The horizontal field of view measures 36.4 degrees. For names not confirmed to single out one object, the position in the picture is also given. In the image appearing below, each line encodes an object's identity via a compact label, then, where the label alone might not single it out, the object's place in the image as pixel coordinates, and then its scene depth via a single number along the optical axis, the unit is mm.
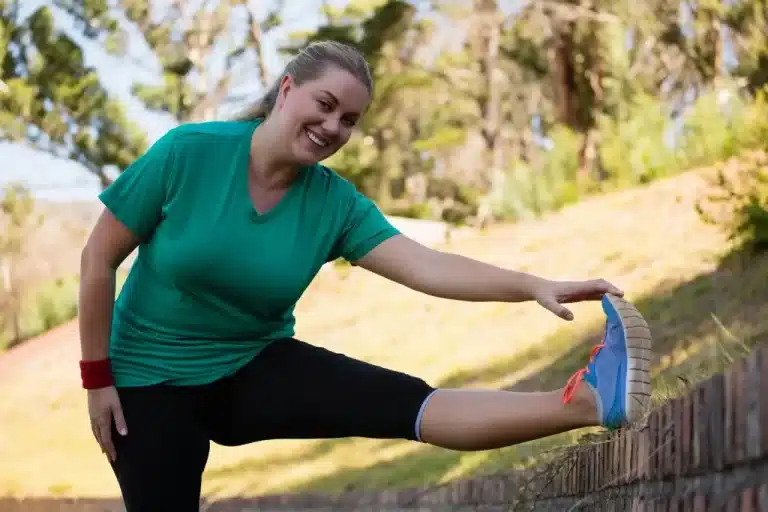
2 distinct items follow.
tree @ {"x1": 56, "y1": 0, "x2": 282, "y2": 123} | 18781
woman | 2656
